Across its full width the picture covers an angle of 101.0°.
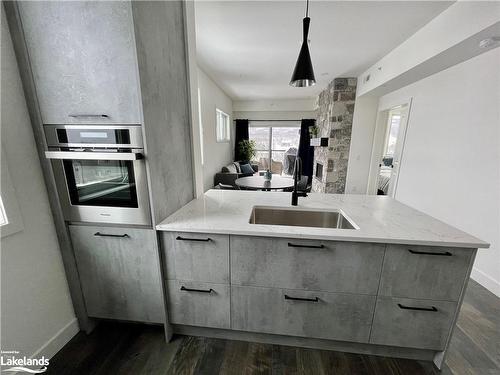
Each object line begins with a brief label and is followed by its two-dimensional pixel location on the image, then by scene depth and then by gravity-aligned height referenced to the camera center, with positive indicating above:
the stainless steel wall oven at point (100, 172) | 1.15 -0.19
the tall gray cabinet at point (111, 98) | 1.05 +0.23
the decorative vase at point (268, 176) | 3.70 -0.61
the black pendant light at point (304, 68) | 1.73 +0.60
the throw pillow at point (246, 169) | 6.48 -0.87
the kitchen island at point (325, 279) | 1.14 -0.81
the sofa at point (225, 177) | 5.00 -0.86
